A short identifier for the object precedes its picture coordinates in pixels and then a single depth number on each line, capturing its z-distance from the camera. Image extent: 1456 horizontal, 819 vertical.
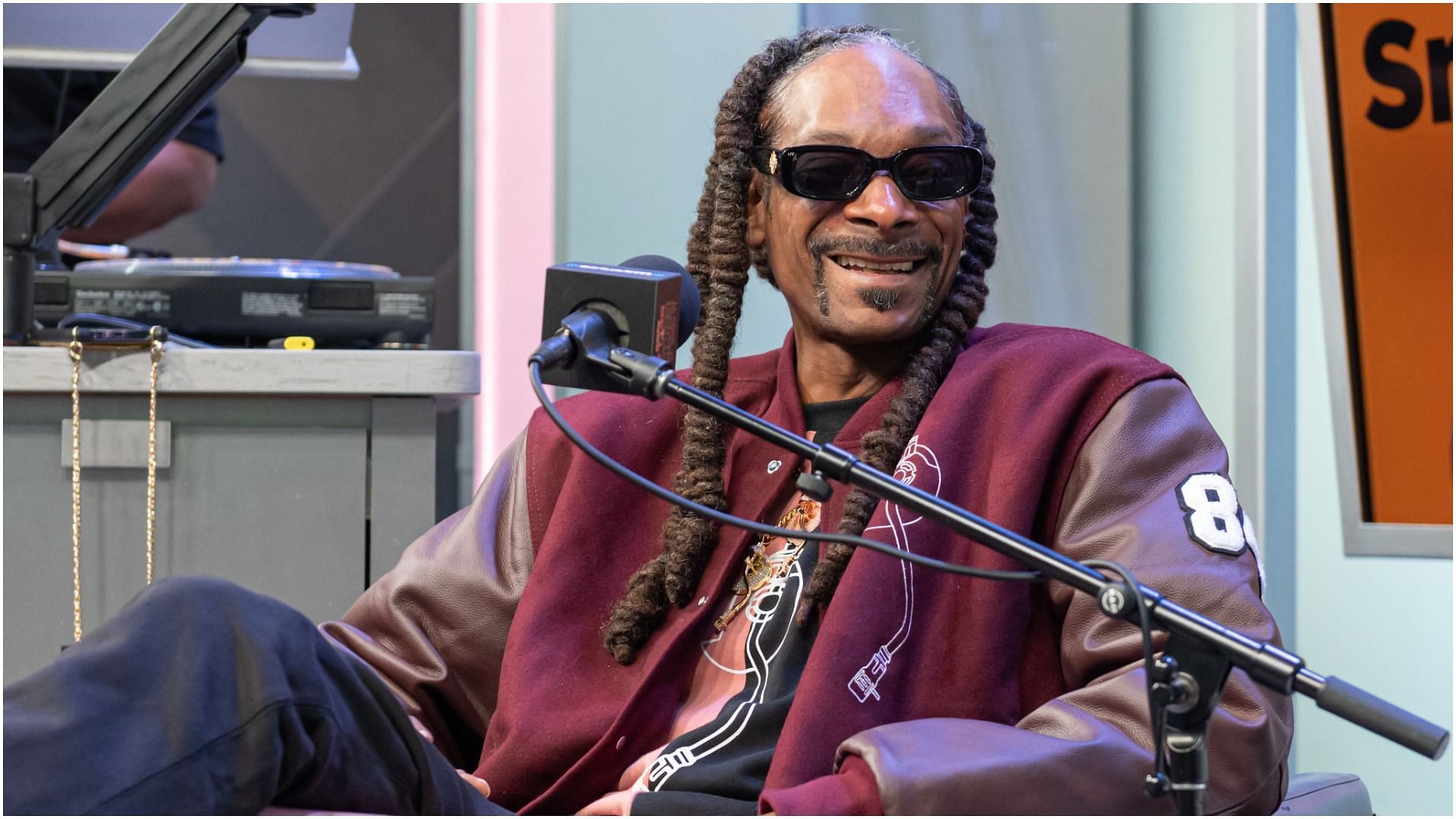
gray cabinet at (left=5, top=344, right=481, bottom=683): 4.04
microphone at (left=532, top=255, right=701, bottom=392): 2.48
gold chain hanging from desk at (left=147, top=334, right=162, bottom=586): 4.04
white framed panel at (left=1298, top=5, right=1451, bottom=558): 5.50
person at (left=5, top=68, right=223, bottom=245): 6.24
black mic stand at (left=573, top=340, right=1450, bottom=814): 2.06
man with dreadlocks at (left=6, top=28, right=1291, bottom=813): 2.54
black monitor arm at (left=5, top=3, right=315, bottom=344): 4.22
